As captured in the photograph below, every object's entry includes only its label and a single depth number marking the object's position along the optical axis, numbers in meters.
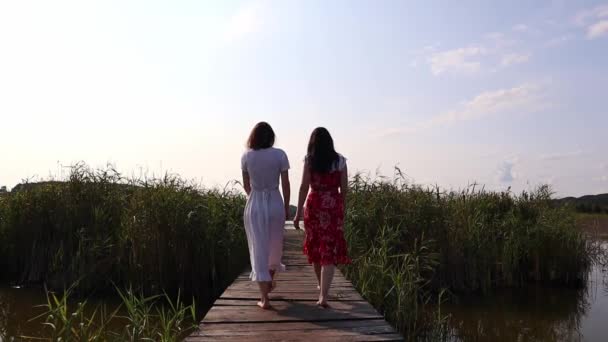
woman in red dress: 4.58
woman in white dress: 4.45
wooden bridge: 3.72
